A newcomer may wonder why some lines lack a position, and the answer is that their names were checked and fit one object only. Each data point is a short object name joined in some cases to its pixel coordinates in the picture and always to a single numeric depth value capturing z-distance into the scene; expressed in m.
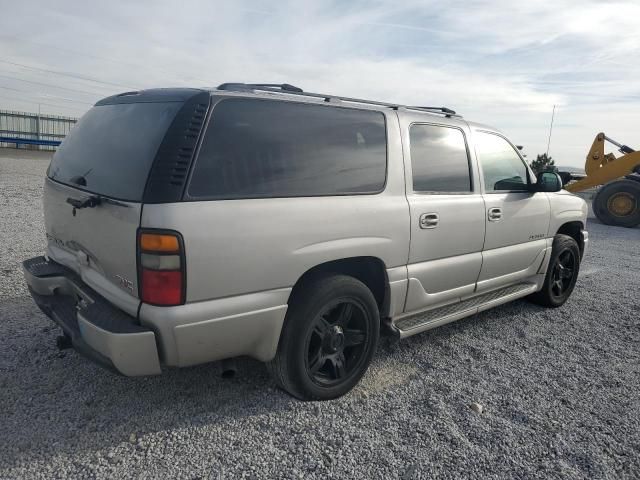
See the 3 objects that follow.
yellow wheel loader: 12.52
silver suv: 2.41
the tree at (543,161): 25.23
